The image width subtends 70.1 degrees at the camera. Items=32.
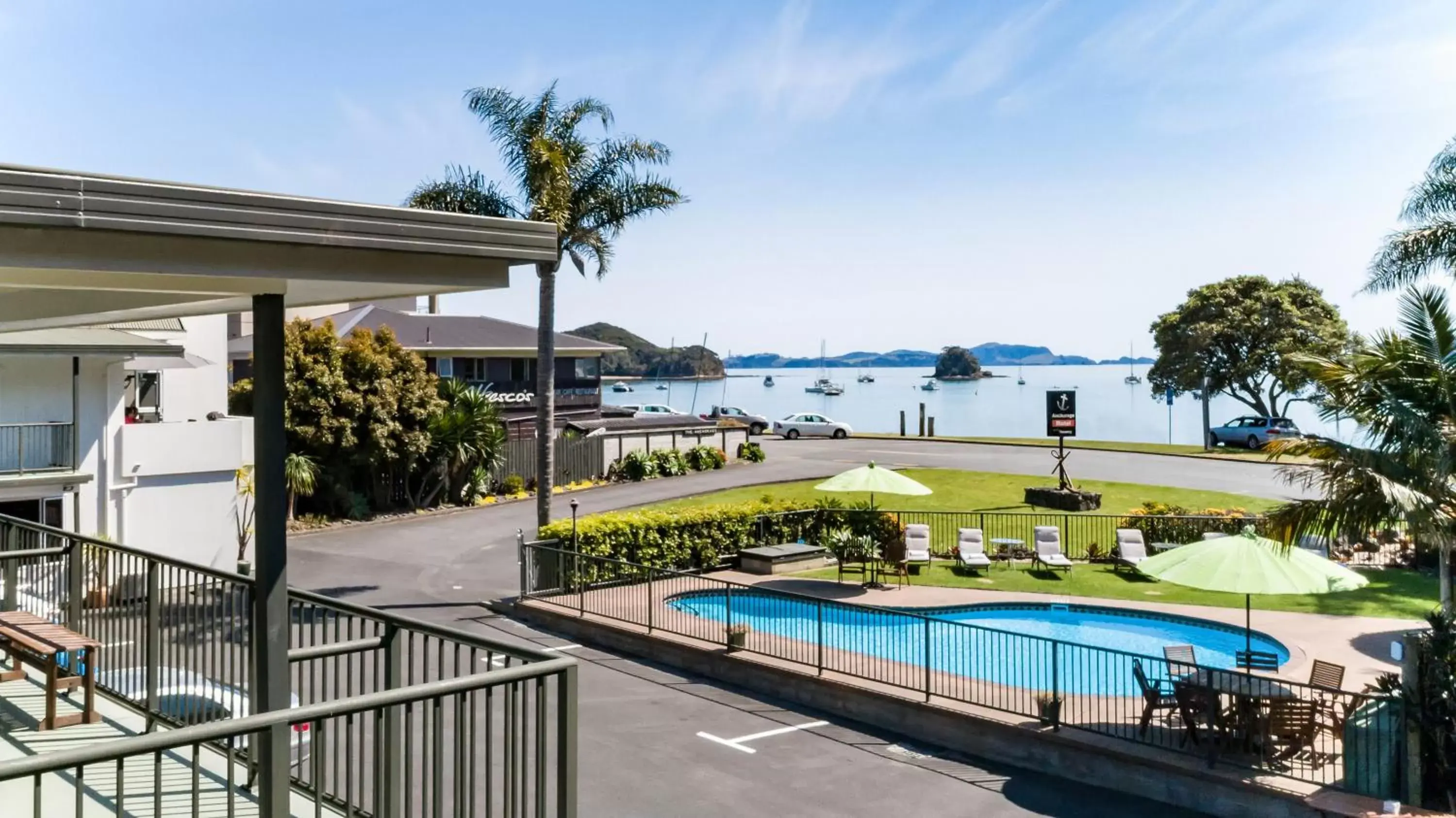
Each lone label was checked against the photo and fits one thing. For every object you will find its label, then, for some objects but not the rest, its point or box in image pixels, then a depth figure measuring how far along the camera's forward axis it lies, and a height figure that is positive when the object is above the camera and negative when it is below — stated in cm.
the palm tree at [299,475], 2844 -181
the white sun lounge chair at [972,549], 2491 -335
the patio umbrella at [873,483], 2359 -163
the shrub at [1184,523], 2581 -278
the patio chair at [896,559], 2362 -337
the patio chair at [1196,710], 1222 -357
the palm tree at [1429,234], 2472 +432
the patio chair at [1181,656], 1450 -352
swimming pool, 1666 -424
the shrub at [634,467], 3919 -214
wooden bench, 730 -179
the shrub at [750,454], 4344 -177
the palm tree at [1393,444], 1146 -35
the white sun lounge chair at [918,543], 2473 -319
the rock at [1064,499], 3034 -258
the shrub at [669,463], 4009 -200
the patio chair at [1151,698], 1295 -360
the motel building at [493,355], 4562 +255
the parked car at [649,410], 6001 +7
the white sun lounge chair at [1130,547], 2517 -327
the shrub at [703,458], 4138 -189
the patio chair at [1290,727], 1196 -363
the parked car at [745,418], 5775 -38
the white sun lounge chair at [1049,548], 2509 -334
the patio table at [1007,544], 2609 -338
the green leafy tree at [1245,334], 5631 +435
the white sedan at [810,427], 5575 -84
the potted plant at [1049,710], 1321 -381
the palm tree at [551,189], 2383 +525
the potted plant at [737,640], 1711 -377
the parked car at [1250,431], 4897 -88
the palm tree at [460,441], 3409 -101
